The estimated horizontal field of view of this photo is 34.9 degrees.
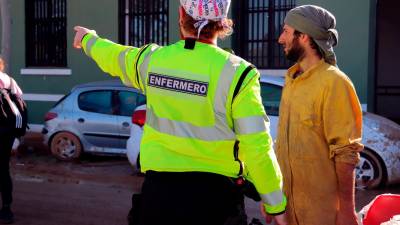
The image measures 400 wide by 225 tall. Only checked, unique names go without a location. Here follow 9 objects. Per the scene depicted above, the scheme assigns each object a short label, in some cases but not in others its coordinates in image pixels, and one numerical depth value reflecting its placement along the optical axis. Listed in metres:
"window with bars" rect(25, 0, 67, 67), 14.65
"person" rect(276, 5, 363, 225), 3.02
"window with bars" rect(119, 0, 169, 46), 13.34
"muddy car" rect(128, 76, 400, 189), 8.39
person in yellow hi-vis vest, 2.66
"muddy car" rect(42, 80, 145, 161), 10.45
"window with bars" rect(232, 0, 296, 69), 12.05
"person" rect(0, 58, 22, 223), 6.59
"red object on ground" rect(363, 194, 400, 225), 3.36
